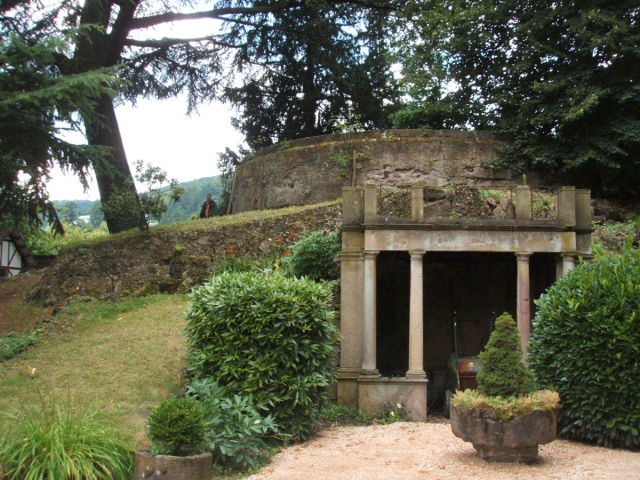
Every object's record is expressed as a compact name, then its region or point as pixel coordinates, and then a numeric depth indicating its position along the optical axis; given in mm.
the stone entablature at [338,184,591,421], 11828
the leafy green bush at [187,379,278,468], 8078
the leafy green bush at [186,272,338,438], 9531
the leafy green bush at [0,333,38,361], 11898
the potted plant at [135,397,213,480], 7133
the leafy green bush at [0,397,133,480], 6922
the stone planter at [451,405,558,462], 7391
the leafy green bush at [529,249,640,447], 8484
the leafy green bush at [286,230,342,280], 13141
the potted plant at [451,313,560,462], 7395
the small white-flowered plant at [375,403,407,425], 11219
